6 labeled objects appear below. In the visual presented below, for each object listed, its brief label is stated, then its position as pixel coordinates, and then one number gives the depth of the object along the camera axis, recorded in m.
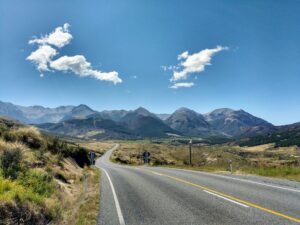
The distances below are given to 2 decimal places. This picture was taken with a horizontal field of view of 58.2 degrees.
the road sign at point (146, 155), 47.43
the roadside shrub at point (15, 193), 8.15
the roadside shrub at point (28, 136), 19.94
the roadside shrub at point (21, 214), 7.06
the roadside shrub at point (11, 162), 11.45
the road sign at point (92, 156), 25.79
